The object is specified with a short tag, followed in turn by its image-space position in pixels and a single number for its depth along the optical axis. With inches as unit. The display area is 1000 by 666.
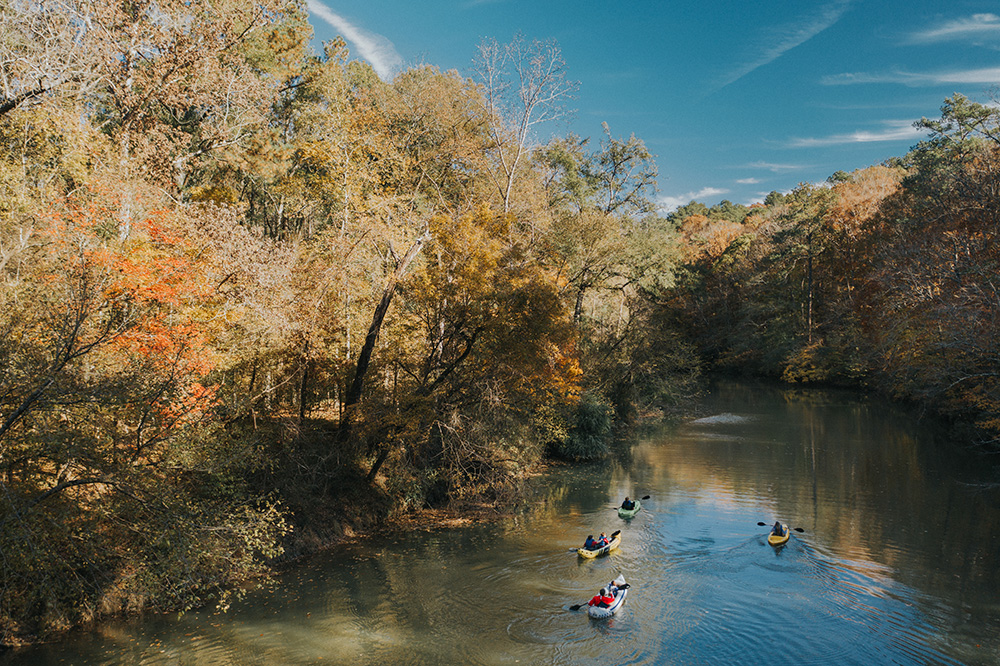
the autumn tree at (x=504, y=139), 944.9
